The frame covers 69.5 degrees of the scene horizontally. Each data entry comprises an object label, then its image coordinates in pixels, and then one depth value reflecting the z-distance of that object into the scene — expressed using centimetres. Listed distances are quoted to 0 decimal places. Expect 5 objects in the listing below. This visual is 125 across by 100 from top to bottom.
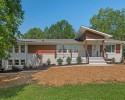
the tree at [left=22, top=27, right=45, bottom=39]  2975
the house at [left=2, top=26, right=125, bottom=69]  1328
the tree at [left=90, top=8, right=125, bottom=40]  2523
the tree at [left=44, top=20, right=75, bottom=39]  2927
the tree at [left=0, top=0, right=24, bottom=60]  571
